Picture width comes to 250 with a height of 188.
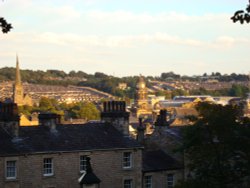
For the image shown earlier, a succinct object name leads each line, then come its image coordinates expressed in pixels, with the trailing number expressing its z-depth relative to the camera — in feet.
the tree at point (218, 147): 111.96
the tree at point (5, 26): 57.98
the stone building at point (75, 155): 129.39
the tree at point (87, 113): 538.84
